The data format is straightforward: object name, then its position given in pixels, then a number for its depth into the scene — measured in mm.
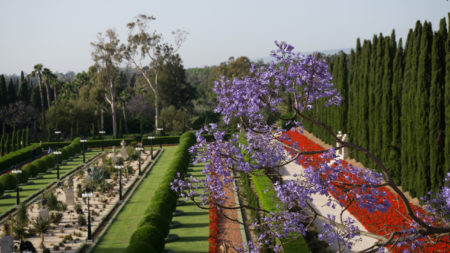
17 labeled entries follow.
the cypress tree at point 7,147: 40919
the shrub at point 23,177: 28500
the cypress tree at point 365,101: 27672
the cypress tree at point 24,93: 58250
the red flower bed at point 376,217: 17281
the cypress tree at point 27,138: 43725
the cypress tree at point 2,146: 40284
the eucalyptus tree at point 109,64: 51531
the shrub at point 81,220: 19812
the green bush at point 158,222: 15805
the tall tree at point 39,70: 57944
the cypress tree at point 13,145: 41788
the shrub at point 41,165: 30969
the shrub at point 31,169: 29661
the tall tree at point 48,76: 58488
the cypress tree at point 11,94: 56844
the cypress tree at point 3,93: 55688
